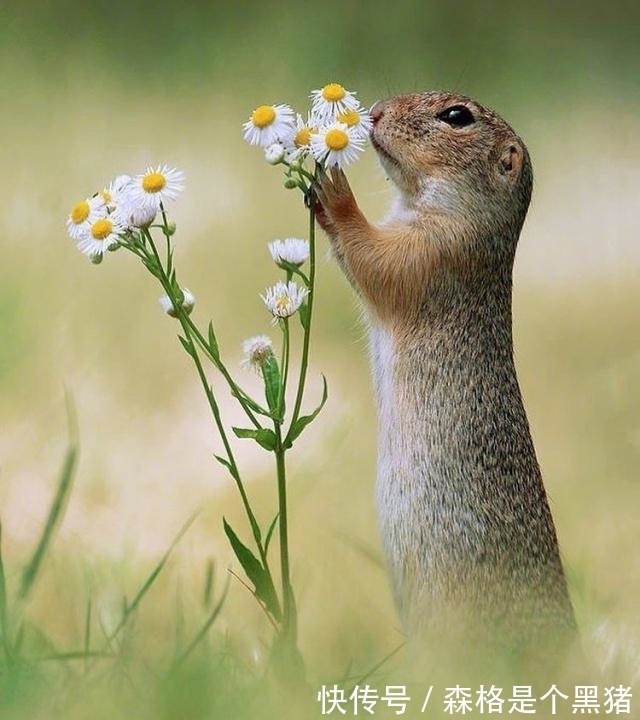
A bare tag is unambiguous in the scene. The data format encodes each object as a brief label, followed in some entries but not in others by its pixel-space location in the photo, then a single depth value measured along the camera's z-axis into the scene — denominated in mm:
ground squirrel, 6164
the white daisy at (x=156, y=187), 5328
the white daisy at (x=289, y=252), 5582
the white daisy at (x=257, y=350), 5609
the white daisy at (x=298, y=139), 5578
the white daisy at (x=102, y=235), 5344
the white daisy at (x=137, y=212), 5293
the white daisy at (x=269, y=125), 5547
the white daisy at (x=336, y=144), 5574
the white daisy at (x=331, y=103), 5664
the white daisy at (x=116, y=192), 5450
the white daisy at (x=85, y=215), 5453
